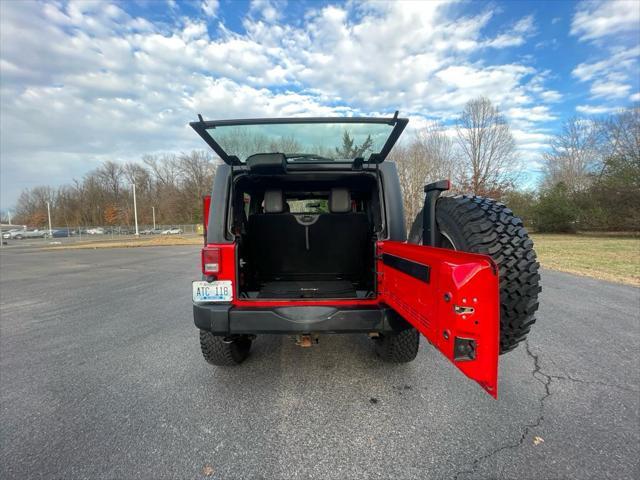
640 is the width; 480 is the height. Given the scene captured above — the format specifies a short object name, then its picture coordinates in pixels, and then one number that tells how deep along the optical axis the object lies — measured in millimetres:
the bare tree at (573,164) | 32769
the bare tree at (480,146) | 25441
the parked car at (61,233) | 46162
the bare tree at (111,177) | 60844
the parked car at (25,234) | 49312
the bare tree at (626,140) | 19922
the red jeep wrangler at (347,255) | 1389
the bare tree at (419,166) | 22906
